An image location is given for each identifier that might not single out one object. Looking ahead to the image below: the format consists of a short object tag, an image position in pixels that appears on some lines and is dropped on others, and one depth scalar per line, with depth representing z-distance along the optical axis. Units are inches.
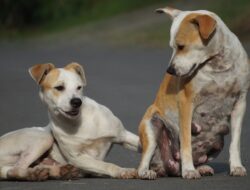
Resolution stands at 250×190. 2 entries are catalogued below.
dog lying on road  723.2
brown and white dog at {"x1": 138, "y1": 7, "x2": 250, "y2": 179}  679.5
